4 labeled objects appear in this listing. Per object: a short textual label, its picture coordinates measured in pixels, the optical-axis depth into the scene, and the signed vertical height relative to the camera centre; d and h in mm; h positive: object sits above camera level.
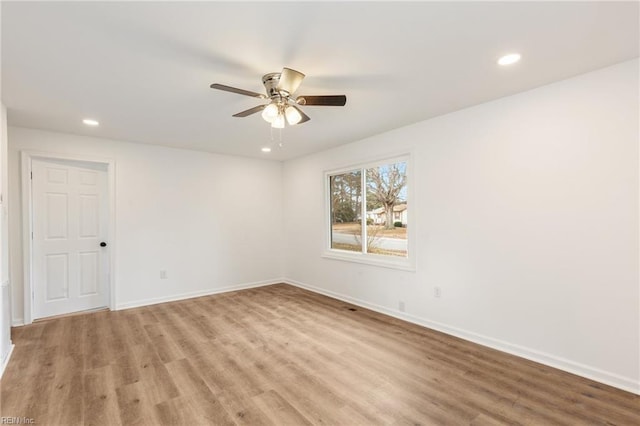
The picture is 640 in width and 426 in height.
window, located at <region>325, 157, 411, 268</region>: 3975 -32
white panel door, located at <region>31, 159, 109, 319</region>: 3936 -312
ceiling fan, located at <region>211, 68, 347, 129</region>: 2182 +892
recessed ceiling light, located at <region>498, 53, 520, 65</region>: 2127 +1114
